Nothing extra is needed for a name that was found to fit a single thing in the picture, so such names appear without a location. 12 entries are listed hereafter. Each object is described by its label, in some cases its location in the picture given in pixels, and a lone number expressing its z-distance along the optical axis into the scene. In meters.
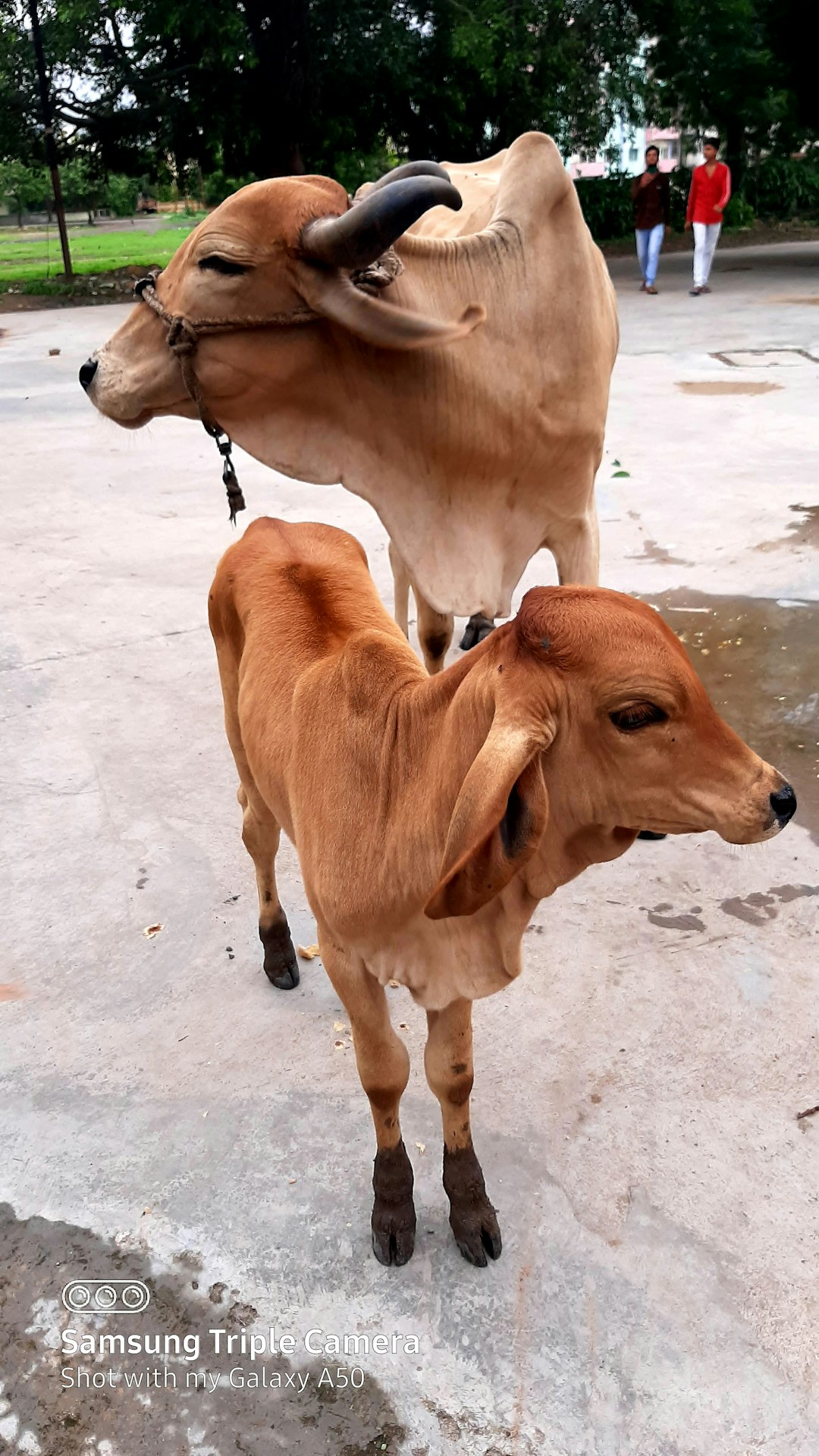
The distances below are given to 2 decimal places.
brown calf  1.62
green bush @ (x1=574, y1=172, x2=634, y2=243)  22.11
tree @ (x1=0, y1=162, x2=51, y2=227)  43.81
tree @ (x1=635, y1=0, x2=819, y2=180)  18.75
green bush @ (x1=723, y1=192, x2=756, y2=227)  23.02
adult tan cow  2.61
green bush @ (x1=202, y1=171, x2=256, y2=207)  20.66
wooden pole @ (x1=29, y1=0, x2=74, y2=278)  18.22
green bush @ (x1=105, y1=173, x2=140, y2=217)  48.34
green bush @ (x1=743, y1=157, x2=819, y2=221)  23.47
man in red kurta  14.40
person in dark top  14.45
